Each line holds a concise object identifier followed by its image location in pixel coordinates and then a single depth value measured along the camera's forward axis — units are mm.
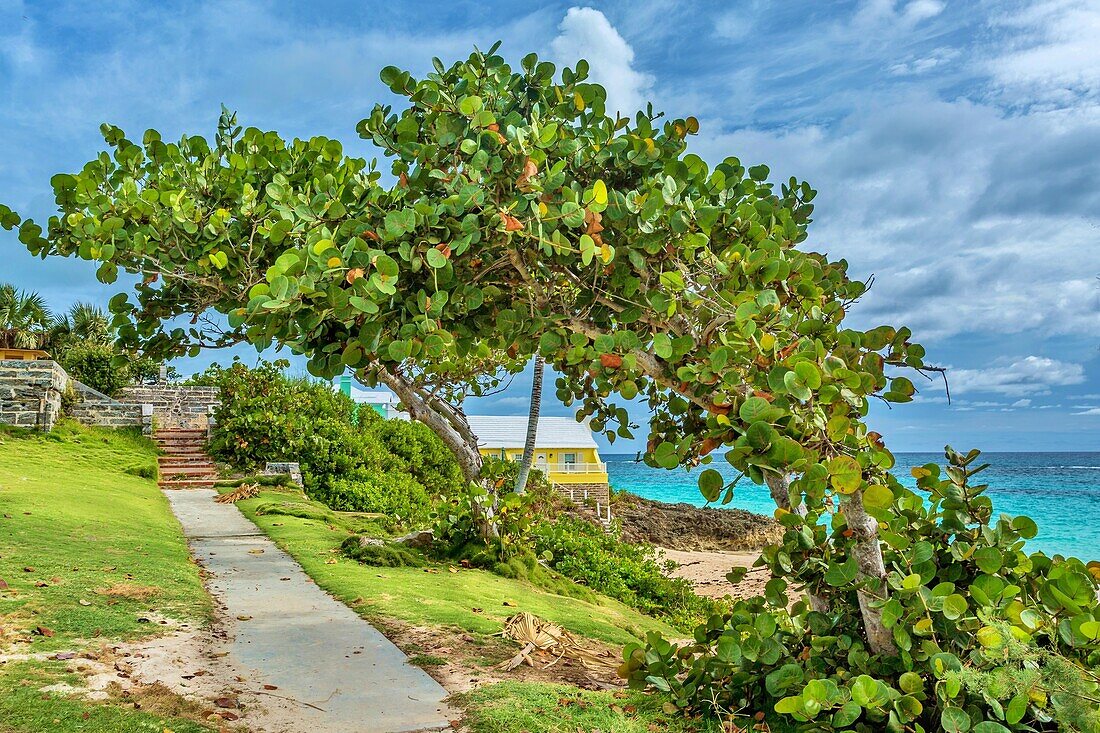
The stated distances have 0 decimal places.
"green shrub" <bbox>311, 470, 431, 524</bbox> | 15492
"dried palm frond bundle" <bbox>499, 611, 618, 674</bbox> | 5504
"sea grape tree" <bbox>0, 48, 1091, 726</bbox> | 3248
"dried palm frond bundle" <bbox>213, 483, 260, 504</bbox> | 14059
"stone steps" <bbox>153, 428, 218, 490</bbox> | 16406
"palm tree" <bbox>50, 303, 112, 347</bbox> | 33419
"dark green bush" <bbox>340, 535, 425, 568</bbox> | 8898
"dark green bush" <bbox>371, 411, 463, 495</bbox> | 18719
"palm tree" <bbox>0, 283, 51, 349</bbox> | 31372
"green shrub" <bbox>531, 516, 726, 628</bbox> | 10555
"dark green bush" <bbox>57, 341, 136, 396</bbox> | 21969
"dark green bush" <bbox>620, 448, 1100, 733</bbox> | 3299
